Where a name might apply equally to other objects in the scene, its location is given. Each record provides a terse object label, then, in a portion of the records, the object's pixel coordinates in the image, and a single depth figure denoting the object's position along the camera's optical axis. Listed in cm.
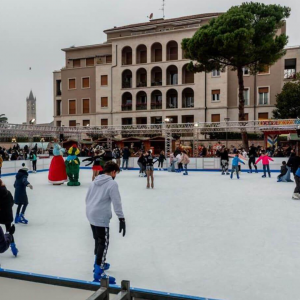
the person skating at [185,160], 1819
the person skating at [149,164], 1192
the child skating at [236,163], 1555
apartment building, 3628
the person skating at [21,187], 632
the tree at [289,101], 3098
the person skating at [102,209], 385
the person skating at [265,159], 1605
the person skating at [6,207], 439
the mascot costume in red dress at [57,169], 1335
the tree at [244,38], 2531
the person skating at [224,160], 1781
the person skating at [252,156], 1875
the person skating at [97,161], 1194
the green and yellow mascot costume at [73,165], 1295
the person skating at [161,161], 2148
